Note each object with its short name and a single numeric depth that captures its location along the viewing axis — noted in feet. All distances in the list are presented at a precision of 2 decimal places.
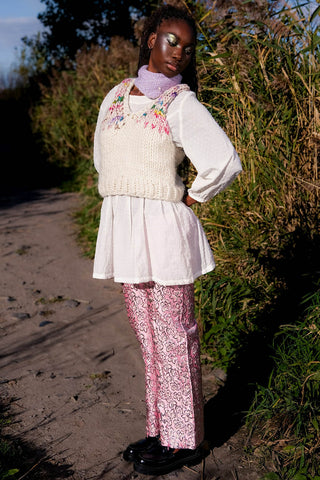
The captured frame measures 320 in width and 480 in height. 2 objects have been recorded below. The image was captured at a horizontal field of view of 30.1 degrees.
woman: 7.00
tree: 42.65
